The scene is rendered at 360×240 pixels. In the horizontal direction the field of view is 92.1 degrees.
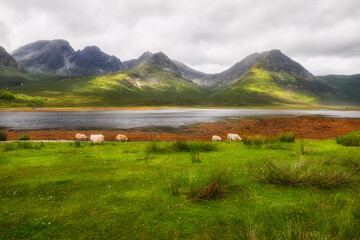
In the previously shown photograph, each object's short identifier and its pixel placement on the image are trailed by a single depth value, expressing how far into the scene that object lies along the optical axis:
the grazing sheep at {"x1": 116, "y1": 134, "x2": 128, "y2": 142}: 25.18
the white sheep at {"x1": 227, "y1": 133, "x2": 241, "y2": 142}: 23.64
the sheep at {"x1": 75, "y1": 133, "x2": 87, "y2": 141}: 25.94
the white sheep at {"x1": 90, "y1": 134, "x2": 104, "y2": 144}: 19.91
